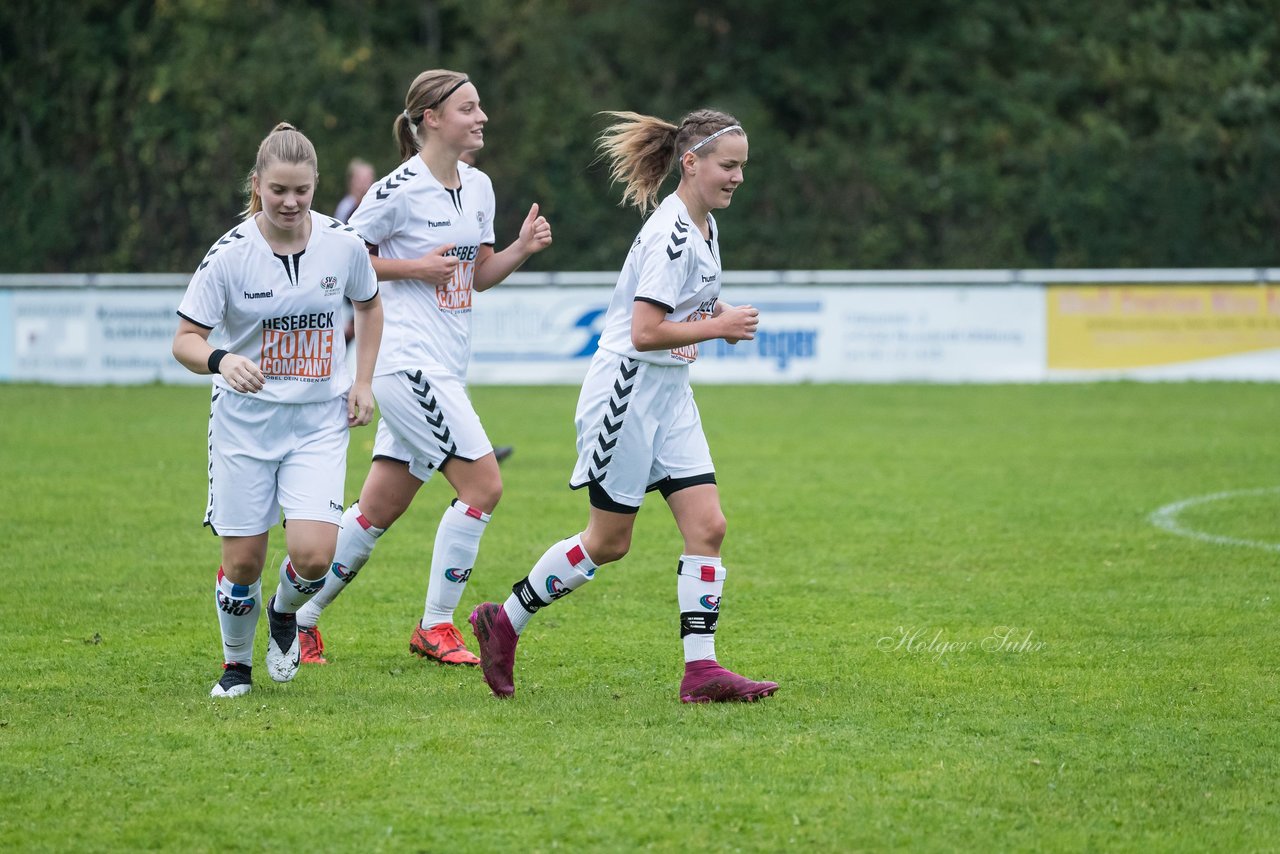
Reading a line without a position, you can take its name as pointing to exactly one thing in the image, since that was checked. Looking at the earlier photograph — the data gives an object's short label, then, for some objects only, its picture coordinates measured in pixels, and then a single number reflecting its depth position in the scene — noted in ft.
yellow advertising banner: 130.82
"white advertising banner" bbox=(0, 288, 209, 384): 133.80
